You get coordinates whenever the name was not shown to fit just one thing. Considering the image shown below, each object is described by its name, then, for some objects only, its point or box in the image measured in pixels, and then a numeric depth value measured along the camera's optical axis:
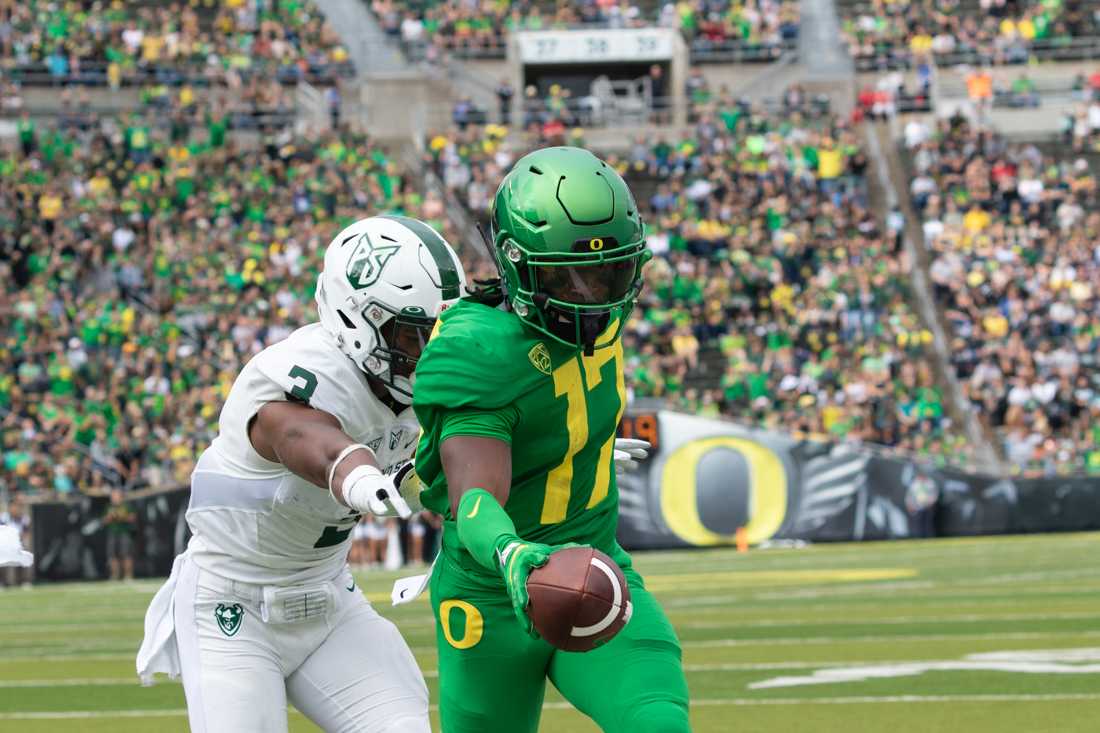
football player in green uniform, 6.94
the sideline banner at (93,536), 36.47
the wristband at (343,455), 7.59
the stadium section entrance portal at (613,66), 55.53
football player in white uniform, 8.38
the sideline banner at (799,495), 37.53
